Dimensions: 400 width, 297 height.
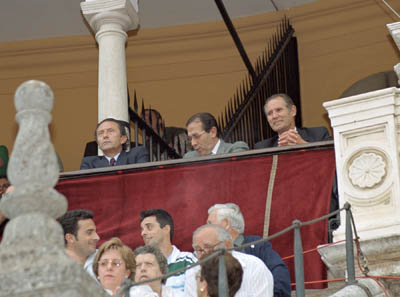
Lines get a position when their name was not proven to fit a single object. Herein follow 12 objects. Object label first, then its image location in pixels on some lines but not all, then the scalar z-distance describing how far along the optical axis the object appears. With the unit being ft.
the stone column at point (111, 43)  85.87
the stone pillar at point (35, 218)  33.50
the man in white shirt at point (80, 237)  57.88
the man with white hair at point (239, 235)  54.13
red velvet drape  64.14
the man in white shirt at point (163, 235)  56.65
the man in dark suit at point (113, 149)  70.13
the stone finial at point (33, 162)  34.37
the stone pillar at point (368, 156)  59.21
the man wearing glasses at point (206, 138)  68.54
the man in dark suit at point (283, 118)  67.62
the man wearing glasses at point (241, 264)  48.91
